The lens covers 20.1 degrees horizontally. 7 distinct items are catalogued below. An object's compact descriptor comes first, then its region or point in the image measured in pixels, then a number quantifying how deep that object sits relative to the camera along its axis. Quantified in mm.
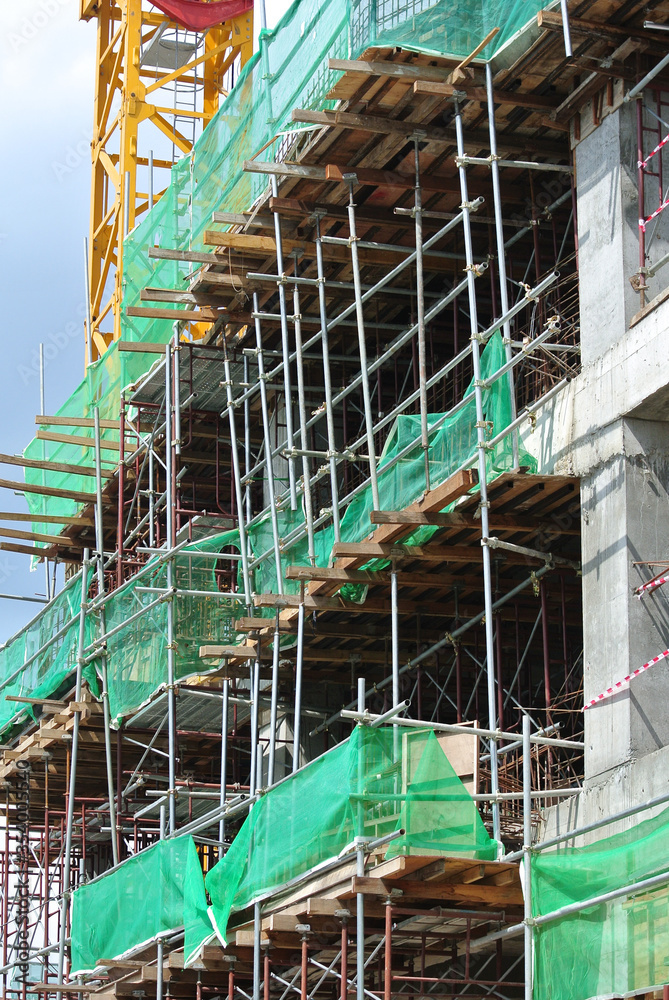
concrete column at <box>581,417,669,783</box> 17547
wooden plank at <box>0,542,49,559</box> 35281
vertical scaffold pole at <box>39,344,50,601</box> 36344
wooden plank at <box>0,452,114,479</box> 31781
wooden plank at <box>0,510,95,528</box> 34188
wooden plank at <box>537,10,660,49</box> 18953
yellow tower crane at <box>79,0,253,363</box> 39438
